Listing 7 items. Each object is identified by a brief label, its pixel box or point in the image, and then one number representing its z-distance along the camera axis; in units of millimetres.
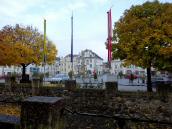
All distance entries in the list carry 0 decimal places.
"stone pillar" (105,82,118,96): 9540
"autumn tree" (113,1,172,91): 10970
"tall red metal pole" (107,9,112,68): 12537
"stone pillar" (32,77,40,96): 11386
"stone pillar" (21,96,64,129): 2760
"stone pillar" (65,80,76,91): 10487
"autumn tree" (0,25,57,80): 16616
